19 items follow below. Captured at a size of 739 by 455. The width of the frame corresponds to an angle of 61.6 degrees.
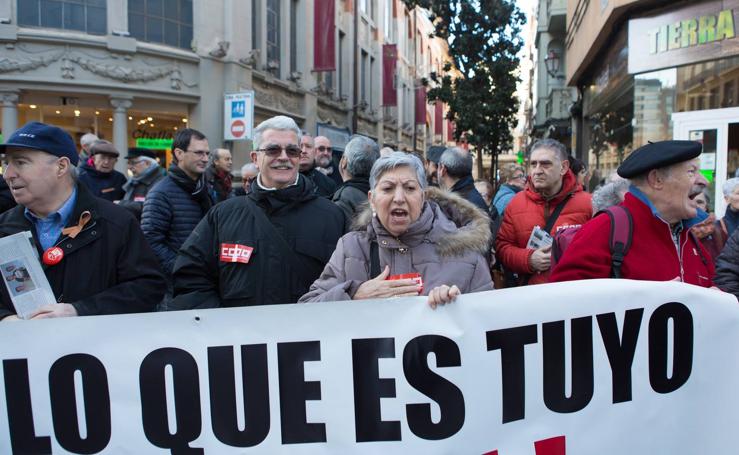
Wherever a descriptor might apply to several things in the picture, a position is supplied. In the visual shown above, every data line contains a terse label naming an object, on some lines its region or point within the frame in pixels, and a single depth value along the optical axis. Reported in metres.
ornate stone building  14.60
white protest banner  2.44
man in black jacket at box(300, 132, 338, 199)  5.59
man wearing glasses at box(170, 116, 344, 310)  3.04
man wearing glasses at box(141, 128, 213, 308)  4.50
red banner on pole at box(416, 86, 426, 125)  41.25
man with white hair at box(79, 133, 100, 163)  7.61
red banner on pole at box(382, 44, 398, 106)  30.75
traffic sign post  16.62
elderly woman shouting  2.62
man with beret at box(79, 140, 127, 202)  6.98
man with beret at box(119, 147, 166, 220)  6.41
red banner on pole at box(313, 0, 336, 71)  22.08
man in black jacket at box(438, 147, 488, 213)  5.14
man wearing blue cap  2.69
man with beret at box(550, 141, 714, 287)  2.65
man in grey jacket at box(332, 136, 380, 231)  4.34
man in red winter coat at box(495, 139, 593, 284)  4.28
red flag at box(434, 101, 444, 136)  51.19
